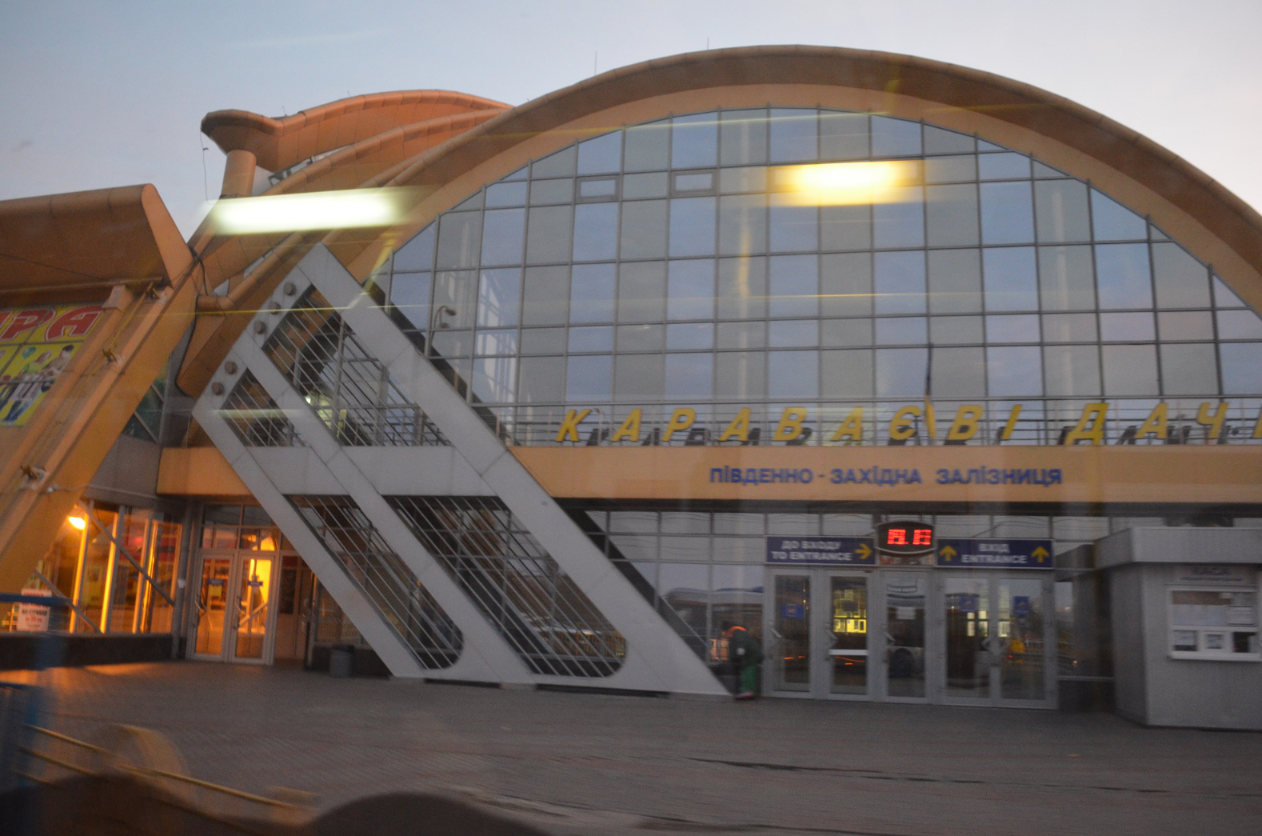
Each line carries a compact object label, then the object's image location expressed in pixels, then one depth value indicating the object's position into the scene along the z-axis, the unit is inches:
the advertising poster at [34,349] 614.9
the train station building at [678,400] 617.3
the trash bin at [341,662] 684.7
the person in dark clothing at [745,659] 614.5
